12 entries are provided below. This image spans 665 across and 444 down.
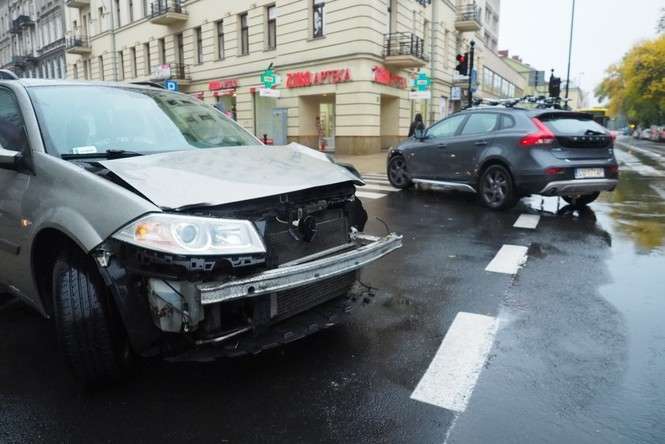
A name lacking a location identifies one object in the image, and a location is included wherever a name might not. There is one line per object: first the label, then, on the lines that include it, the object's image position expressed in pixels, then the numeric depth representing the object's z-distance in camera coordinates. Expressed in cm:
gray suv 788
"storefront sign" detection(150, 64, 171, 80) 2970
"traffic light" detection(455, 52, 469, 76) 1741
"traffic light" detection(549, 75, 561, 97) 2014
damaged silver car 250
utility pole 3772
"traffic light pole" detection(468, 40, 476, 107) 1734
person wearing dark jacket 1983
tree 4959
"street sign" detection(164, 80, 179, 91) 1694
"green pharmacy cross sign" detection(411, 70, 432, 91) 2011
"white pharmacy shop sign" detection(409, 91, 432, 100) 2009
